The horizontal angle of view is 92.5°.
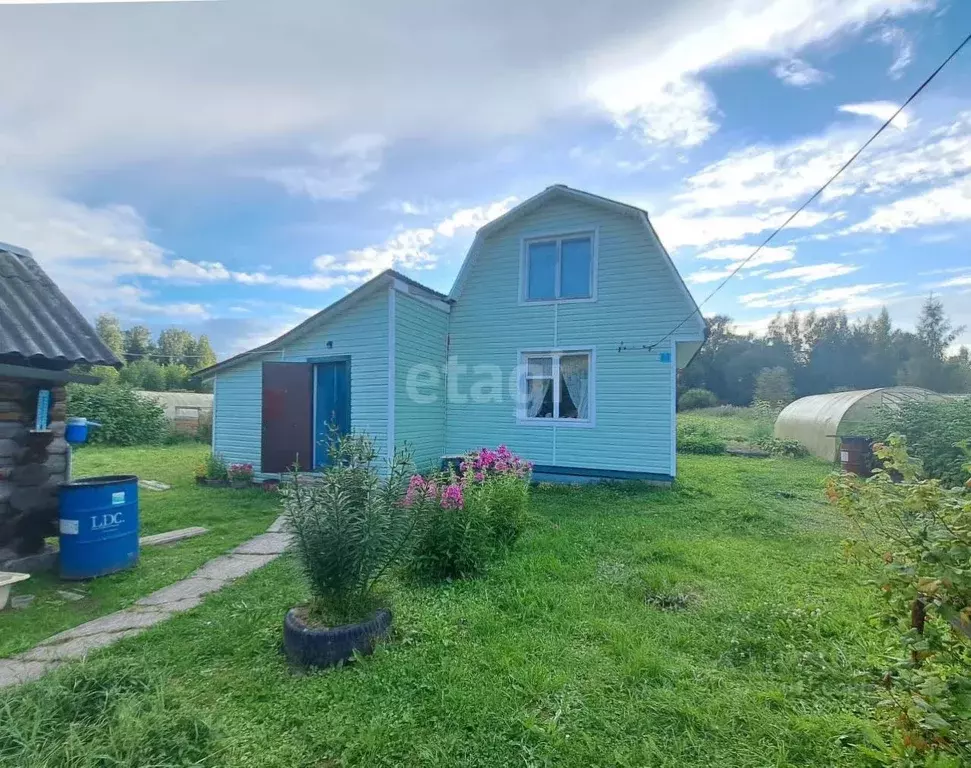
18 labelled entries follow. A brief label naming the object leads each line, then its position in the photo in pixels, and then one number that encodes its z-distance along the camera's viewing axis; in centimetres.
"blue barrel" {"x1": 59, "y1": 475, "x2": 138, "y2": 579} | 411
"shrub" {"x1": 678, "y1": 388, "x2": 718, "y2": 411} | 3165
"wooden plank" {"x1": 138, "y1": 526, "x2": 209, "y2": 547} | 525
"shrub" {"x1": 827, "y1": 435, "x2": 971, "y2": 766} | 140
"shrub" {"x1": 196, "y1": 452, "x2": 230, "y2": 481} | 888
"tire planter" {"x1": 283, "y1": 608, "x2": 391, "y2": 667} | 263
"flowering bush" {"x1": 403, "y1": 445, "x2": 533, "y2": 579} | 376
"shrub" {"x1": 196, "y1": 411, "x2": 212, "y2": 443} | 1673
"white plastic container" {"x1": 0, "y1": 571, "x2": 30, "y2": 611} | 347
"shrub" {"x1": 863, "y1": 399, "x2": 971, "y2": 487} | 812
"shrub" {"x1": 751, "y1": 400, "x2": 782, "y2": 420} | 2161
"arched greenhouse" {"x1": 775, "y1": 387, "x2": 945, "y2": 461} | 1139
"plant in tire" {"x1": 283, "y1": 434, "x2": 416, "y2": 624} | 276
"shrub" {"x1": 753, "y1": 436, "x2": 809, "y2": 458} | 1329
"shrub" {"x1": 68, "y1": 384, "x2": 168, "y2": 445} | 1484
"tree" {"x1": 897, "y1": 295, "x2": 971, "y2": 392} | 3303
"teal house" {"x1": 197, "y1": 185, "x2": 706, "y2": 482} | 796
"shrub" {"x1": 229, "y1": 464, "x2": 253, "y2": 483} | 866
